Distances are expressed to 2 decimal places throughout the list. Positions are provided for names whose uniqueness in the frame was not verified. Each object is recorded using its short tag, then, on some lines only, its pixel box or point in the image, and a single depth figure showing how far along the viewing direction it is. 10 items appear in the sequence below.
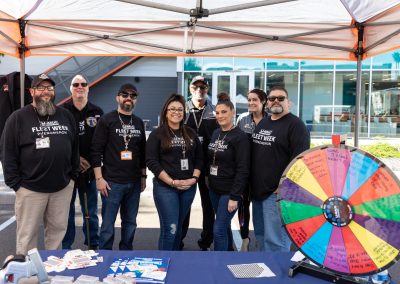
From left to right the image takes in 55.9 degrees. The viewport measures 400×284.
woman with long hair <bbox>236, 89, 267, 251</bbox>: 3.97
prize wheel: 1.75
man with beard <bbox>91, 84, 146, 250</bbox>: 3.63
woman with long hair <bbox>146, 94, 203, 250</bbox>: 3.42
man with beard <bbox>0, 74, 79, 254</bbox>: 3.14
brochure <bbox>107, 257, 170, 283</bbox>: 1.93
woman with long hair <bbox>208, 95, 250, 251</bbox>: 3.29
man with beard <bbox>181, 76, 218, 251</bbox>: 4.19
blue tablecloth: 1.96
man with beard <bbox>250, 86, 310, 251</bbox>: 3.05
